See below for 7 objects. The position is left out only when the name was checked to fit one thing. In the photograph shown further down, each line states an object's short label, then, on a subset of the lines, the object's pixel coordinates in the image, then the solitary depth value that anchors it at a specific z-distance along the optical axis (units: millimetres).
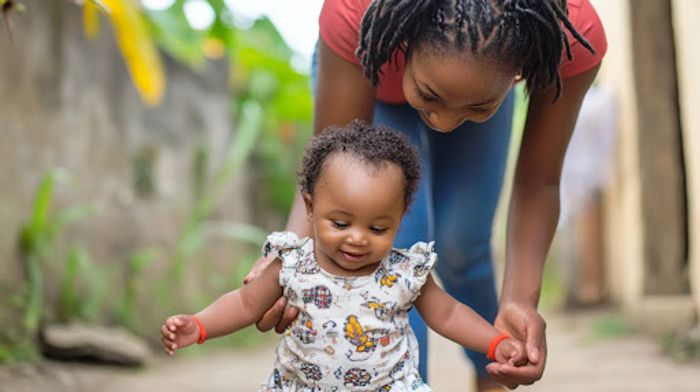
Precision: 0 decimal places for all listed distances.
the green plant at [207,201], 5344
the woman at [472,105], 1631
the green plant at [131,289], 4797
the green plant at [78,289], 4227
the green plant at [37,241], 3807
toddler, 1724
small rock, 3934
